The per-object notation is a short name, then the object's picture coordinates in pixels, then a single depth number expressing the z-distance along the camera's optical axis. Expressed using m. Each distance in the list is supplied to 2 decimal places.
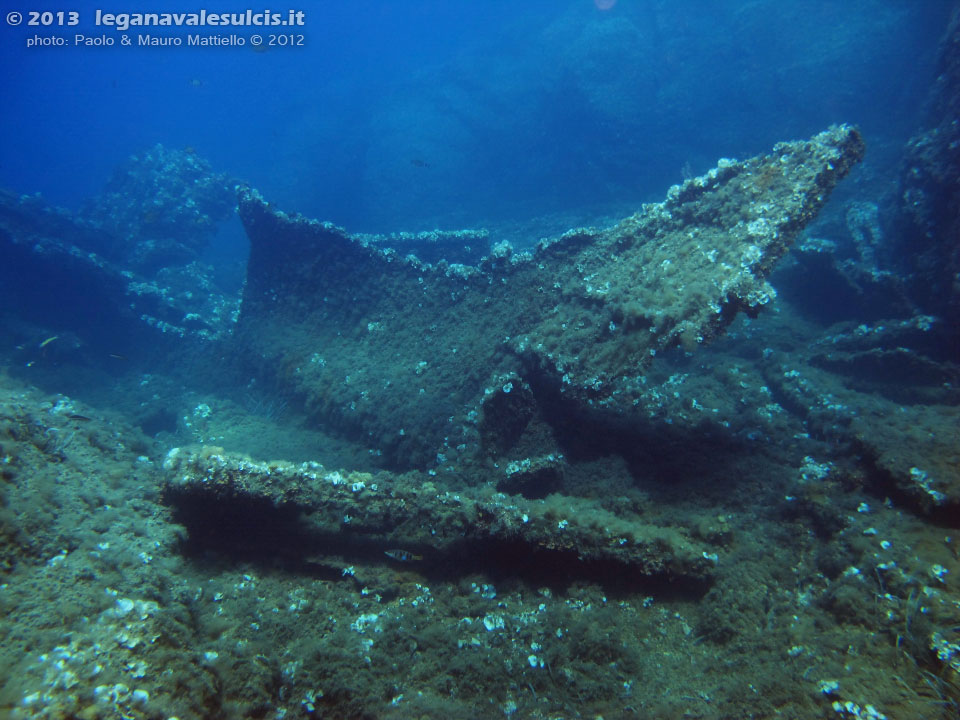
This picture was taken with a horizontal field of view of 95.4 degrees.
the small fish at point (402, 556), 4.03
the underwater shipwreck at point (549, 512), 2.80
